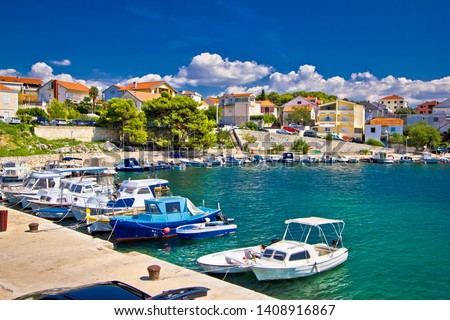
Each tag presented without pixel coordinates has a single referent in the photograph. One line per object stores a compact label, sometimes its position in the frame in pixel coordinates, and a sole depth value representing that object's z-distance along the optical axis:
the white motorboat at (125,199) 26.63
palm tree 89.19
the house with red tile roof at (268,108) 109.31
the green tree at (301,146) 82.99
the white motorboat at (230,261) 17.31
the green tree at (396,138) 88.88
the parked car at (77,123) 69.62
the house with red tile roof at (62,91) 97.75
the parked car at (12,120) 61.19
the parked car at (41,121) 65.06
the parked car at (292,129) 93.14
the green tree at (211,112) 102.25
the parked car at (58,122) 66.07
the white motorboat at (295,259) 16.67
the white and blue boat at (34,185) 31.62
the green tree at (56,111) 76.56
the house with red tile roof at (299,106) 103.22
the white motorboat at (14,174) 42.03
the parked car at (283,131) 90.16
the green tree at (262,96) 127.11
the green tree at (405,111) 141.88
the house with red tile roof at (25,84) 108.81
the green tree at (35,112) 74.18
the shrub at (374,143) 87.69
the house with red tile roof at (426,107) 141.38
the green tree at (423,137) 86.25
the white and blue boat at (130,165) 57.41
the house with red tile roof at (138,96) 88.69
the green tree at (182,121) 73.56
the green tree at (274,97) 132.88
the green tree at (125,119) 69.94
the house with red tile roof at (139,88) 98.38
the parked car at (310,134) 90.39
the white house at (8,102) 70.00
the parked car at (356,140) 90.63
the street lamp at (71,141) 61.69
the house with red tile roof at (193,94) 113.70
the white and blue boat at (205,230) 22.97
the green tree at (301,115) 99.81
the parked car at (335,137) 89.12
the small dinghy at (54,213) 27.48
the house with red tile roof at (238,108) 103.38
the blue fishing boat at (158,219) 22.62
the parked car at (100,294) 8.86
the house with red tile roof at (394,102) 166.88
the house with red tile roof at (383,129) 93.06
